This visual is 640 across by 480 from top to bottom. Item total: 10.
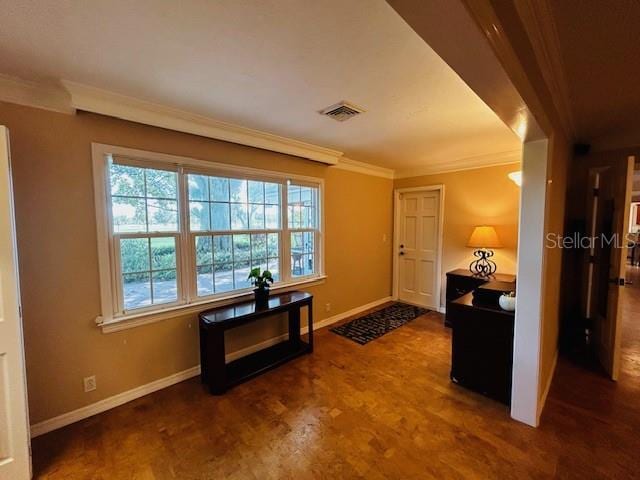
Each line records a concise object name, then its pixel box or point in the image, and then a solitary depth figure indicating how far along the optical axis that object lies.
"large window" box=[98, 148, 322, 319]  2.26
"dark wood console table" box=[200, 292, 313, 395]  2.39
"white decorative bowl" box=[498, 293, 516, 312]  2.20
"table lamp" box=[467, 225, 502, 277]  3.63
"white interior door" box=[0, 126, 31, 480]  1.51
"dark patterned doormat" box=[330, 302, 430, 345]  3.54
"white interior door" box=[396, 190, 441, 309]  4.48
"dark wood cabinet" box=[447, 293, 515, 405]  2.22
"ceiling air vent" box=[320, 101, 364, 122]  2.18
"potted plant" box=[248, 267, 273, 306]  2.83
